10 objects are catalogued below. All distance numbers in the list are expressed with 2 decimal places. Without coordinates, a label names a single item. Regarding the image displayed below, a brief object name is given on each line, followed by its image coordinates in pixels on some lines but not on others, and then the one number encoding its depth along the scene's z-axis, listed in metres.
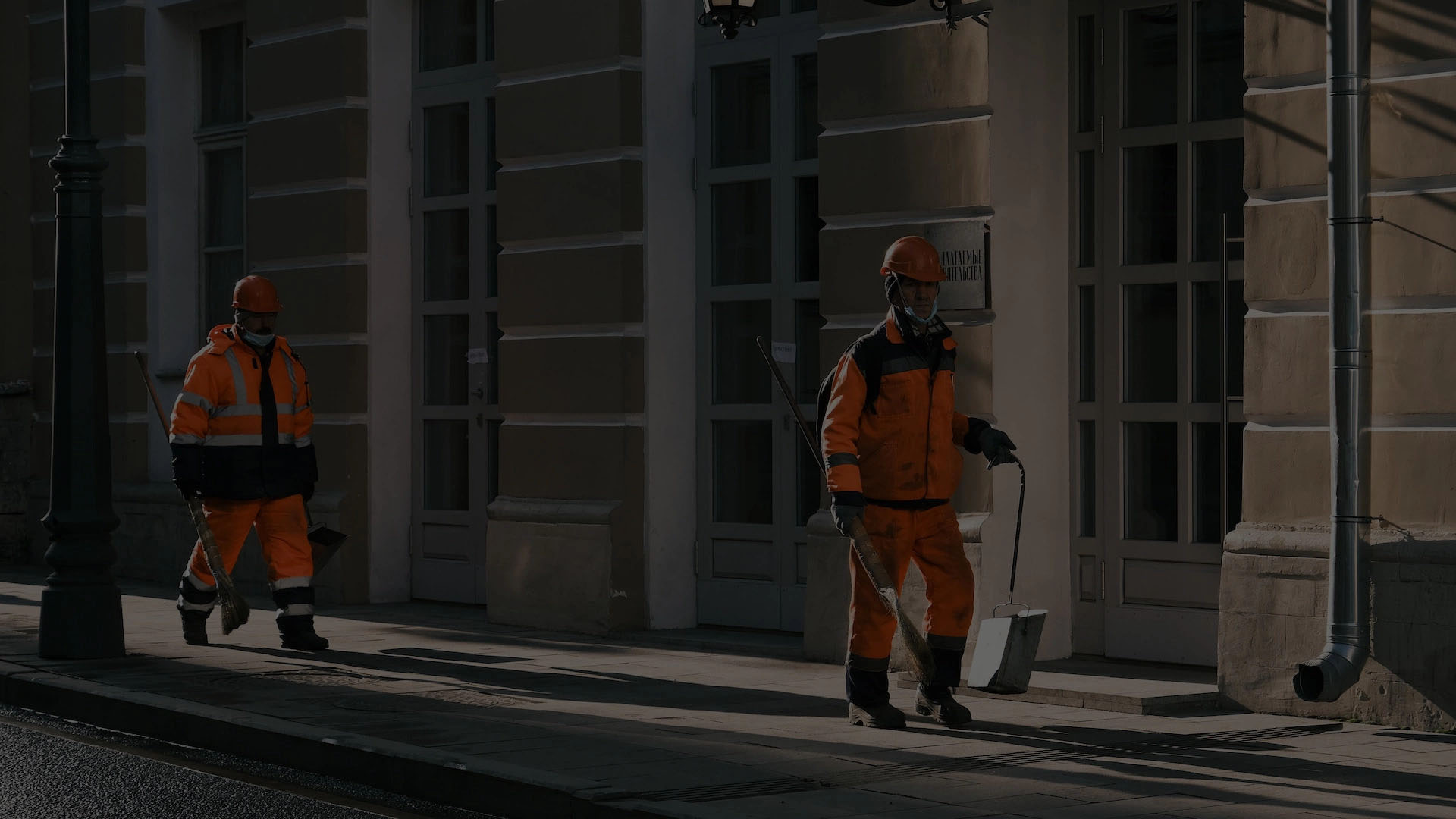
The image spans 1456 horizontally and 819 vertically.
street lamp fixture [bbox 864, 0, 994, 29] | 9.72
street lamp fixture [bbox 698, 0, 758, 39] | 10.72
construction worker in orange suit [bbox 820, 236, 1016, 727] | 8.09
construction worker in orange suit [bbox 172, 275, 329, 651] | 10.80
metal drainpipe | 8.14
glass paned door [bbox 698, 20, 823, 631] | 11.35
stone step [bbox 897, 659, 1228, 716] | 8.55
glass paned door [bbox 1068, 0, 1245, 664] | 9.43
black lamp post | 10.23
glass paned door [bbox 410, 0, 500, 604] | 13.18
